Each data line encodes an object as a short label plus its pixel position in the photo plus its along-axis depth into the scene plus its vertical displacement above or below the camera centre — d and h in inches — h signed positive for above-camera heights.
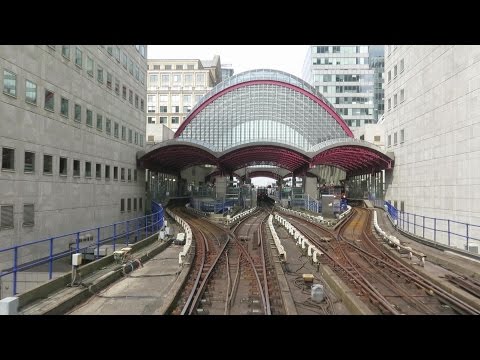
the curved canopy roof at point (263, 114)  3147.1 +569.5
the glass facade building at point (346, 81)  4178.2 +1109.5
